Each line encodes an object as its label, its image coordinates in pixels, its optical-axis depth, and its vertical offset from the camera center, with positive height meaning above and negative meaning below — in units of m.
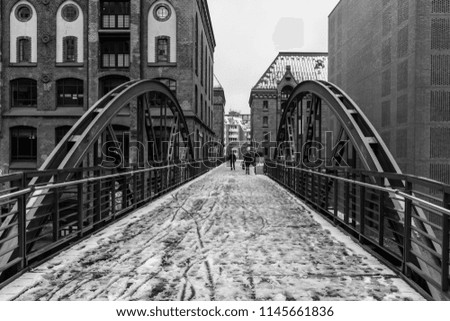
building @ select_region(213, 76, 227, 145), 67.94 +6.95
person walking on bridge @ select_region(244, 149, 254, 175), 27.05 -0.84
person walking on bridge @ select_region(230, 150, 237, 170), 32.78 -0.90
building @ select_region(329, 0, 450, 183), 21.09 +3.81
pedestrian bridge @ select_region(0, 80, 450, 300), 3.87 -1.39
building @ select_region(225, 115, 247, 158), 142.94 +6.37
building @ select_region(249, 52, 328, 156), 60.28 +9.72
